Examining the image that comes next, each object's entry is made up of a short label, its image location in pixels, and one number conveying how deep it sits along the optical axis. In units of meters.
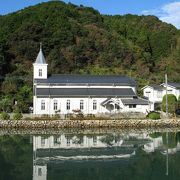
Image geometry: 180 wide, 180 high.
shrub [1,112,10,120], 31.35
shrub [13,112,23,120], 31.28
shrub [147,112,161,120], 32.84
